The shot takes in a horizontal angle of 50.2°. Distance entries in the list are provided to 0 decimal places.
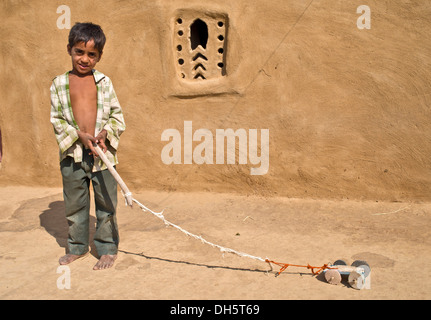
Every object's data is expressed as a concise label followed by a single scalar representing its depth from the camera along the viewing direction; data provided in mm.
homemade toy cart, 2773
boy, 3020
